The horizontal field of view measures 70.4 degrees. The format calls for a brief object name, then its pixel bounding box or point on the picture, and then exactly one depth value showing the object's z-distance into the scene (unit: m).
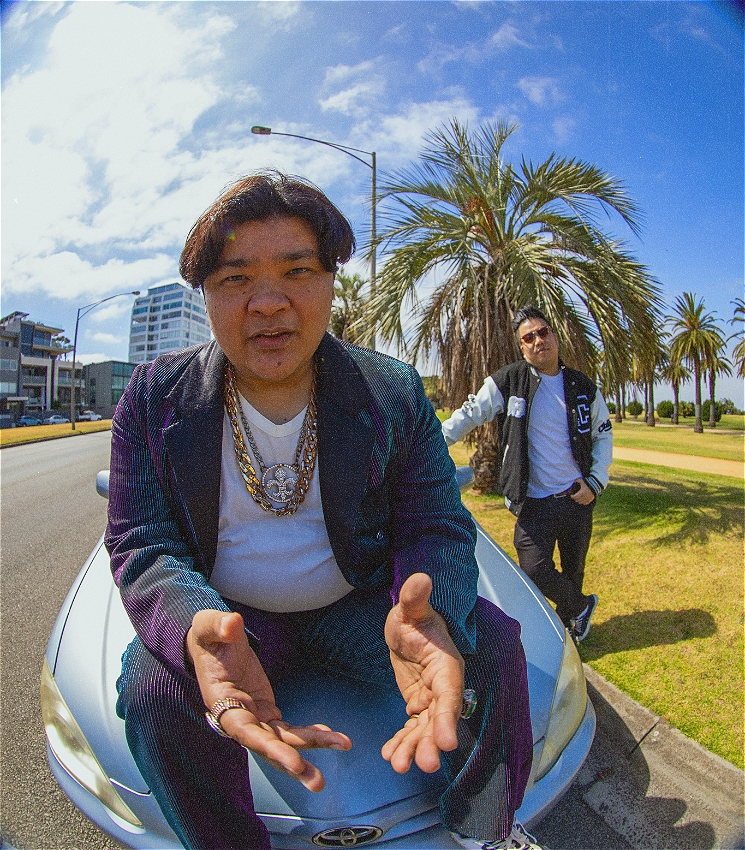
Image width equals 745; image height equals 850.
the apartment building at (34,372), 50.16
